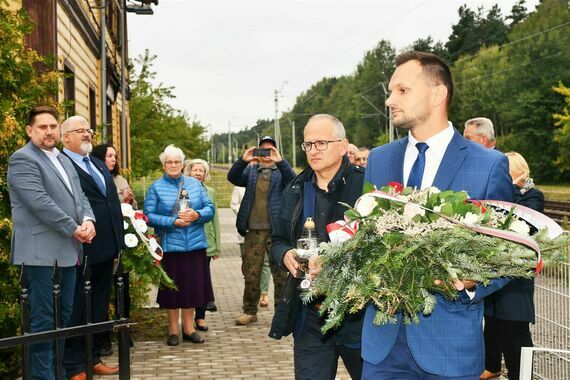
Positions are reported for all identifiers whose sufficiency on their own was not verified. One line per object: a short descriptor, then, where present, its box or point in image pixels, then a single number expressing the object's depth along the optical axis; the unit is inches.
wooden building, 458.9
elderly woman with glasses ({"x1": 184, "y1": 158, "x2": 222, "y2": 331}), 443.8
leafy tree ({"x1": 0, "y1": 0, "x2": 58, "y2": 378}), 273.6
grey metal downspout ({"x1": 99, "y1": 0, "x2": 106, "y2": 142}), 715.8
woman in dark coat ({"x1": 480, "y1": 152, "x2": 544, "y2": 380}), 260.1
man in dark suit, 303.7
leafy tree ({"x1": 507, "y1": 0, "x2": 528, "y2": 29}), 4252.0
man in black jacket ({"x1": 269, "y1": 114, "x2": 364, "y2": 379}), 206.1
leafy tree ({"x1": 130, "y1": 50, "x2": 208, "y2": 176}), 1526.8
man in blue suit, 149.6
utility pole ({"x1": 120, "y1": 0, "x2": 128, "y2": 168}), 989.2
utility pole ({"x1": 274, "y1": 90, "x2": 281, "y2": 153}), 2846.5
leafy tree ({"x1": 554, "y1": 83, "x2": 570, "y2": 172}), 2578.7
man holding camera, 415.5
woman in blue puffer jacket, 383.2
